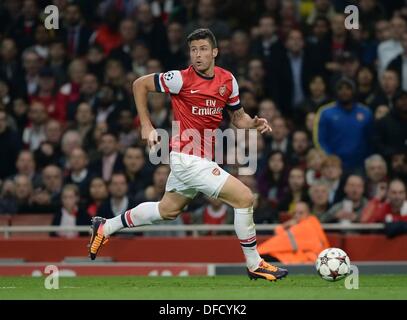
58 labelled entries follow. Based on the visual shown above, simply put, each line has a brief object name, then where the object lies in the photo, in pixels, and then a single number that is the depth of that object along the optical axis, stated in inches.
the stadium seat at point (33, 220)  634.2
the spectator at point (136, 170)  627.8
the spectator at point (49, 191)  639.1
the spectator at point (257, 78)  668.7
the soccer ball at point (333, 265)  447.5
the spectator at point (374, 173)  591.8
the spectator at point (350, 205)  577.2
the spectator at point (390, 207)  565.9
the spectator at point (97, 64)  721.6
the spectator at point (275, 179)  608.1
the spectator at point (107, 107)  688.4
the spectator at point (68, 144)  674.2
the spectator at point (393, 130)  609.6
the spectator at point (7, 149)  689.0
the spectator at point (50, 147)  676.7
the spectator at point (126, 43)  721.6
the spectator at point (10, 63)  737.0
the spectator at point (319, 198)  582.6
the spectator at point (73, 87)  714.2
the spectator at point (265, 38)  691.4
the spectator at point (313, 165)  605.9
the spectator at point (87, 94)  705.6
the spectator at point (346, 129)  619.2
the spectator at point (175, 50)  709.3
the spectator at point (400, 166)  599.5
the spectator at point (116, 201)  602.2
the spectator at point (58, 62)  732.0
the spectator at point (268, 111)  639.8
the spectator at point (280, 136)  627.5
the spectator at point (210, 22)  706.8
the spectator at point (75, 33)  745.0
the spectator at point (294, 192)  591.5
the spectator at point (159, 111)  655.1
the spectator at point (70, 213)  611.8
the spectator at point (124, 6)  758.5
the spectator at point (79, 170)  642.8
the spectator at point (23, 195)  642.2
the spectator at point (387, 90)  623.2
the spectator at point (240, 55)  692.7
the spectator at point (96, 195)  610.9
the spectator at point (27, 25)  757.3
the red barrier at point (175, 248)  566.3
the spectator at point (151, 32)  719.7
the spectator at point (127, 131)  671.8
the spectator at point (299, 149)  619.2
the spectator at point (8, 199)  644.7
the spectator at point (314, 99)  648.4
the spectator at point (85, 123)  681.6
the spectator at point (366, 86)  641.0
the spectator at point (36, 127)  693.9
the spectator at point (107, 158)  647.8
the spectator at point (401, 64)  641.6
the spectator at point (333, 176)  594.9
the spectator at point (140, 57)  710.5
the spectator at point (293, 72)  673.0
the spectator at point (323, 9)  698.2
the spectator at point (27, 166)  663.8
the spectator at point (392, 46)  655.1
